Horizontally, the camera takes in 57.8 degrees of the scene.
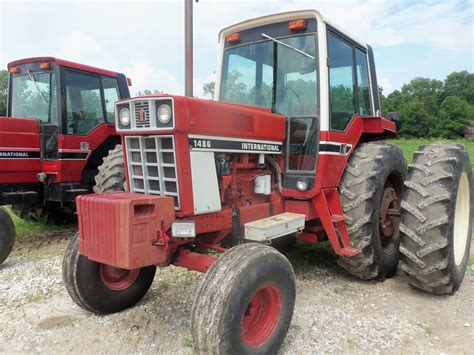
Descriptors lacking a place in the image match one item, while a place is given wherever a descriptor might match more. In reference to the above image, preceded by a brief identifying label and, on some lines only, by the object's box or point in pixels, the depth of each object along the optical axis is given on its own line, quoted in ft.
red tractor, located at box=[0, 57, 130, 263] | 20.42
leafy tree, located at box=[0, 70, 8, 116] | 136.63
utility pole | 23.72
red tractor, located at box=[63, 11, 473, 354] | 9.82
